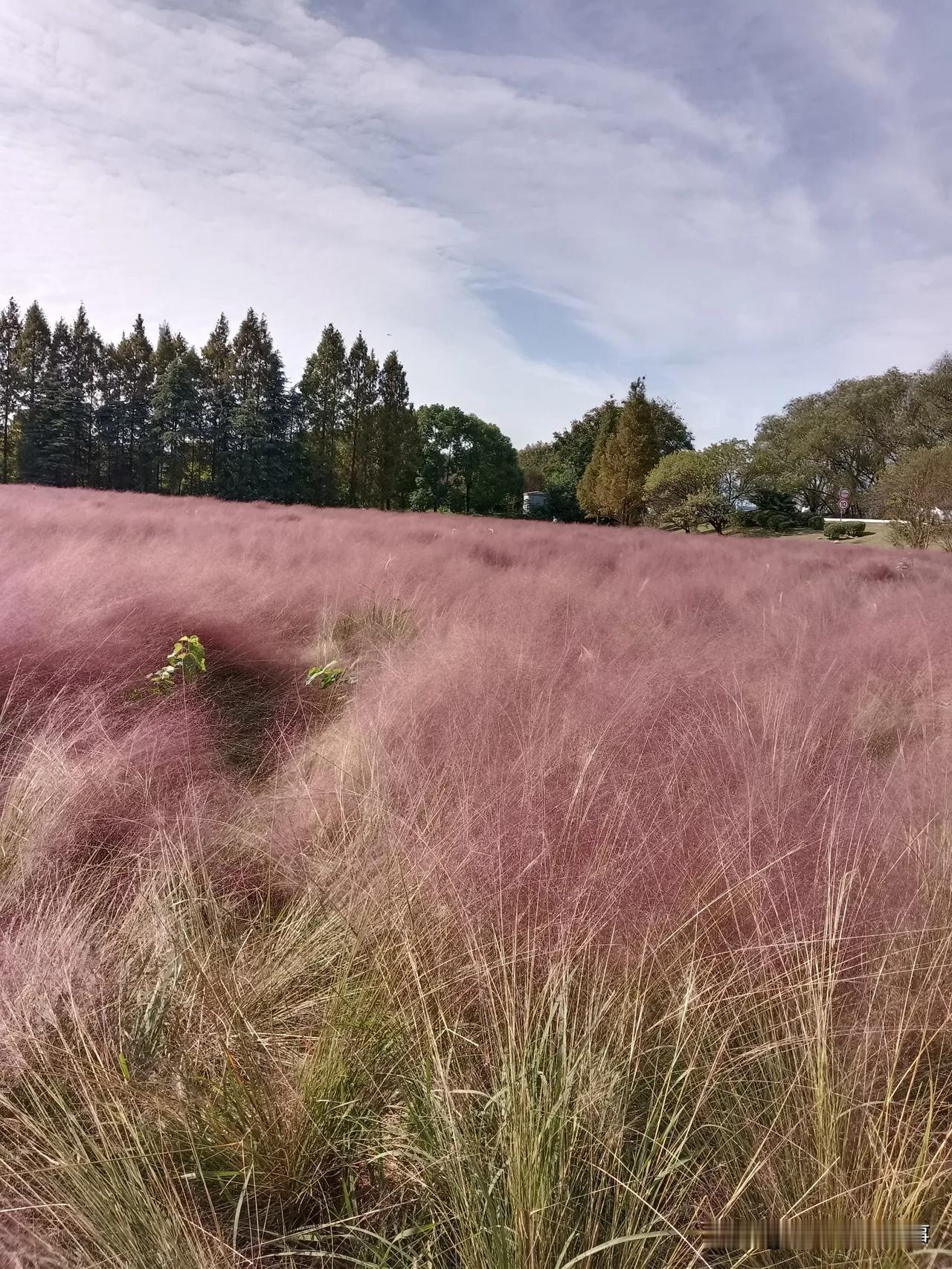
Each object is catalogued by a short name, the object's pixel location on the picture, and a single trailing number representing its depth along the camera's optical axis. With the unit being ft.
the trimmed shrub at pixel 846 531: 96.58
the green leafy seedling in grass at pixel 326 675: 10.20
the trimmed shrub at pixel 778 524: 104.73
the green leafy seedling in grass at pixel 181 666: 9.10
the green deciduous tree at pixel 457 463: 144.66
